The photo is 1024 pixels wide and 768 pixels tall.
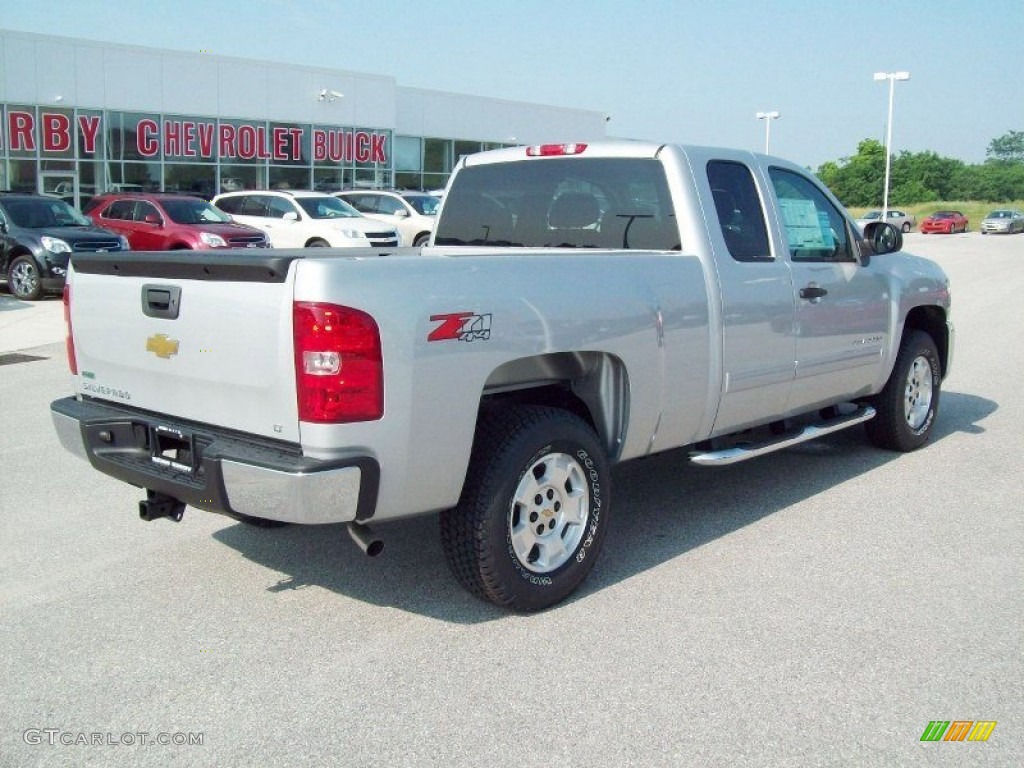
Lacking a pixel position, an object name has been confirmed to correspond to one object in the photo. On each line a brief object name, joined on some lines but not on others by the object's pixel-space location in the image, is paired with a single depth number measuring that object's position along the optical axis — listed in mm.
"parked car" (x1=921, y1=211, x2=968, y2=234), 59281
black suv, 16969
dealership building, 29453
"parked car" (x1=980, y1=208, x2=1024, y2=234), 59531
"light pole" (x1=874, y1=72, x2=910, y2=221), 51344
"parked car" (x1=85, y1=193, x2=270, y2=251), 19812
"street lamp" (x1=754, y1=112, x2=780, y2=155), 54919
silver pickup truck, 3730
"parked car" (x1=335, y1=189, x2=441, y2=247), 26484
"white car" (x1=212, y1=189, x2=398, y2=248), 23172
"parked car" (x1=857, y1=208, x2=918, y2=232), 57150
